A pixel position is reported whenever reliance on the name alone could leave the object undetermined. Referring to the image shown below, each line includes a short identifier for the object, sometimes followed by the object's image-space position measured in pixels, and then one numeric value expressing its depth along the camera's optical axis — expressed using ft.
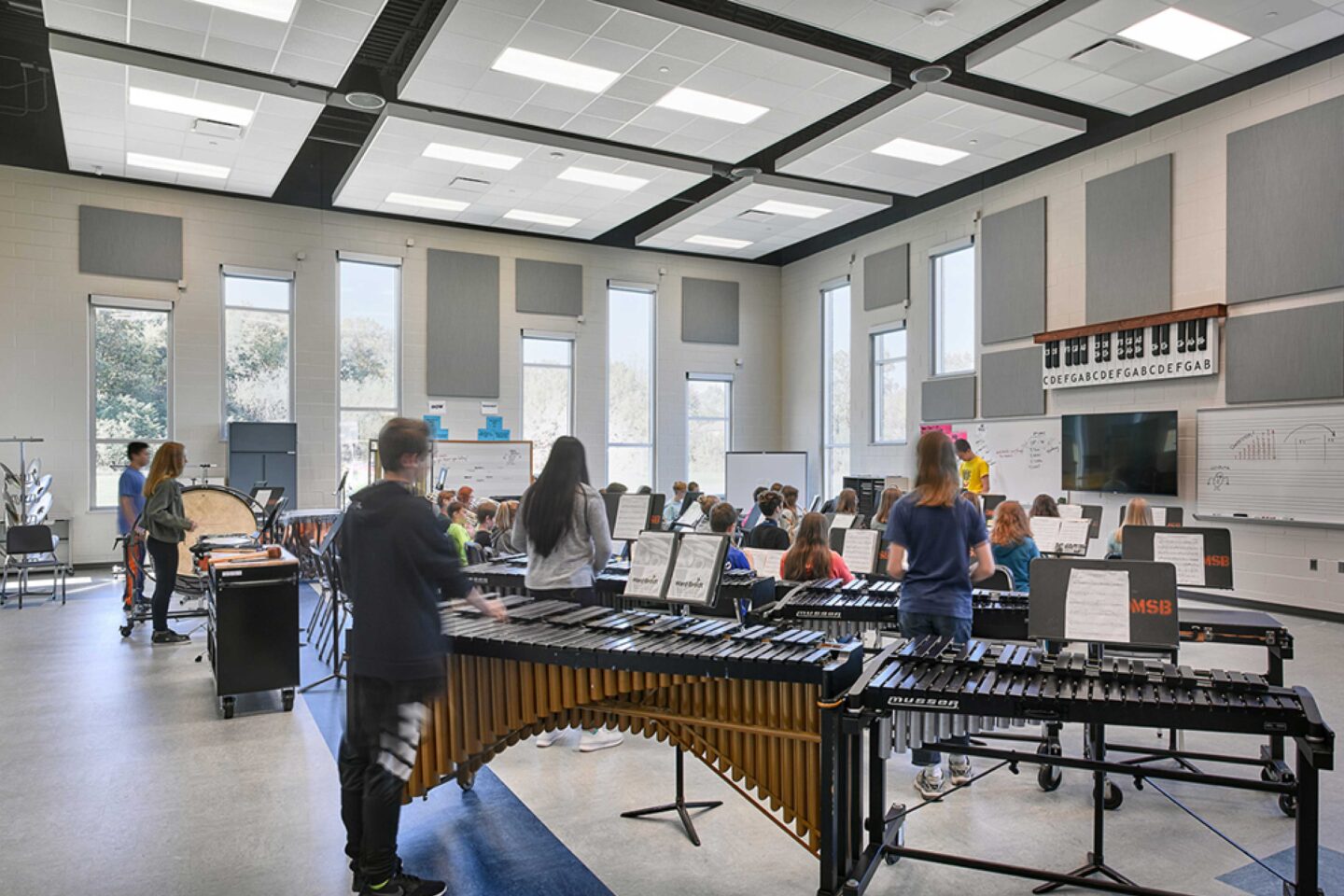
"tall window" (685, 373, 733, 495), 50.31
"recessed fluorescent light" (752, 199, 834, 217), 40.04
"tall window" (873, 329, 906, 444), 43.78
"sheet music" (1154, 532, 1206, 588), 13.70
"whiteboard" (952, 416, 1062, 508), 34.76
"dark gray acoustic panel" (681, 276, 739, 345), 50.03
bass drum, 24.98
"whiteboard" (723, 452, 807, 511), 48.21
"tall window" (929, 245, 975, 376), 39.60
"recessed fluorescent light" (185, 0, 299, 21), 22.04
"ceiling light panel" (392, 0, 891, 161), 23.17
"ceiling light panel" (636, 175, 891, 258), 38.01
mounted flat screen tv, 30.32
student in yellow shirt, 33.94
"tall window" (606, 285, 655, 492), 48.24
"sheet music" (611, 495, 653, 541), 18.98
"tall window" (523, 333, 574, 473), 46.19
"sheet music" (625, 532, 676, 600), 12.18
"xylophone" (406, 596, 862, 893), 9.29
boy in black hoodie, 9.12
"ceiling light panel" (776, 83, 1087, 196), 28.78
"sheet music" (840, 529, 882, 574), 17.62
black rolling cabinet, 16.92
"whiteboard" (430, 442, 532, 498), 42.24
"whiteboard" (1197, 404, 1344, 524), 25.90
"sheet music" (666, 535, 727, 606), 11.71
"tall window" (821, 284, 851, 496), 48.19
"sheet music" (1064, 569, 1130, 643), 10.42
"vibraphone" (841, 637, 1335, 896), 8.25
